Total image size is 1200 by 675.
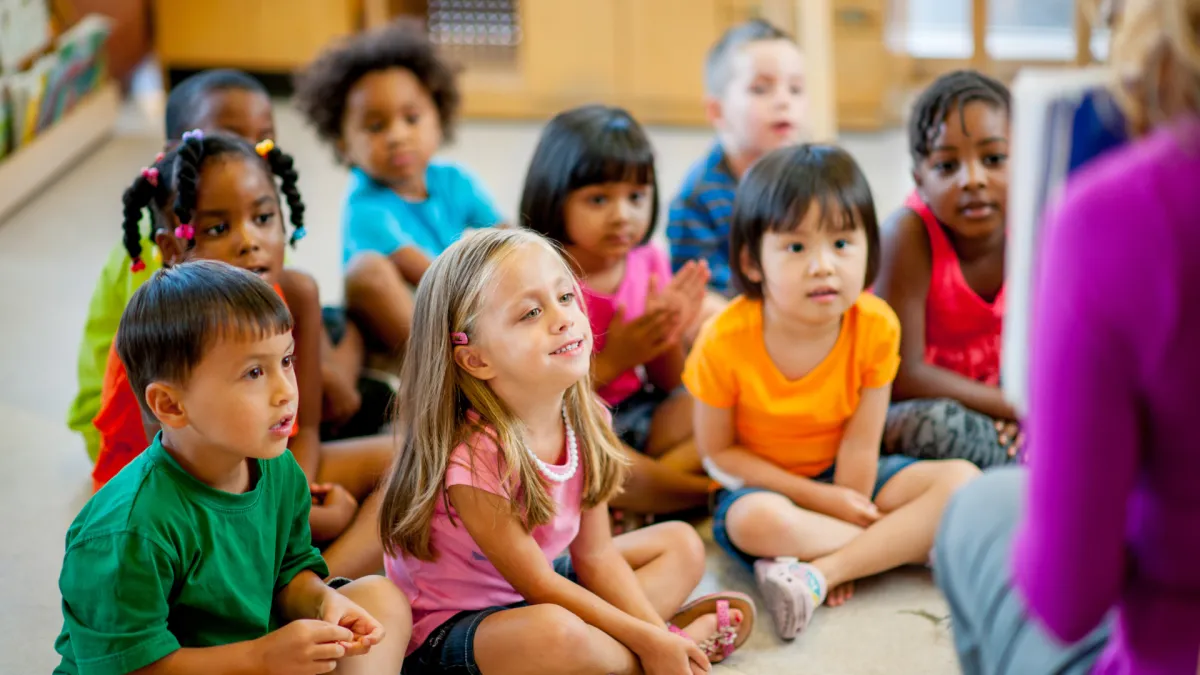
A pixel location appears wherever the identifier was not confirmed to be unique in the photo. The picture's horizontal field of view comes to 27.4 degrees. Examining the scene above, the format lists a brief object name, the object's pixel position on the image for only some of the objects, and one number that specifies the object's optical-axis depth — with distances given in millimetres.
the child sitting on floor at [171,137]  3128
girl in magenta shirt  3193
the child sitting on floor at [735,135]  3540
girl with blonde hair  2716
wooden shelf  4443
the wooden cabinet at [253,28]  5411
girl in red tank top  3114
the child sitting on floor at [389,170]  3459
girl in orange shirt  2965
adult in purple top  2108
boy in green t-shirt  2523
